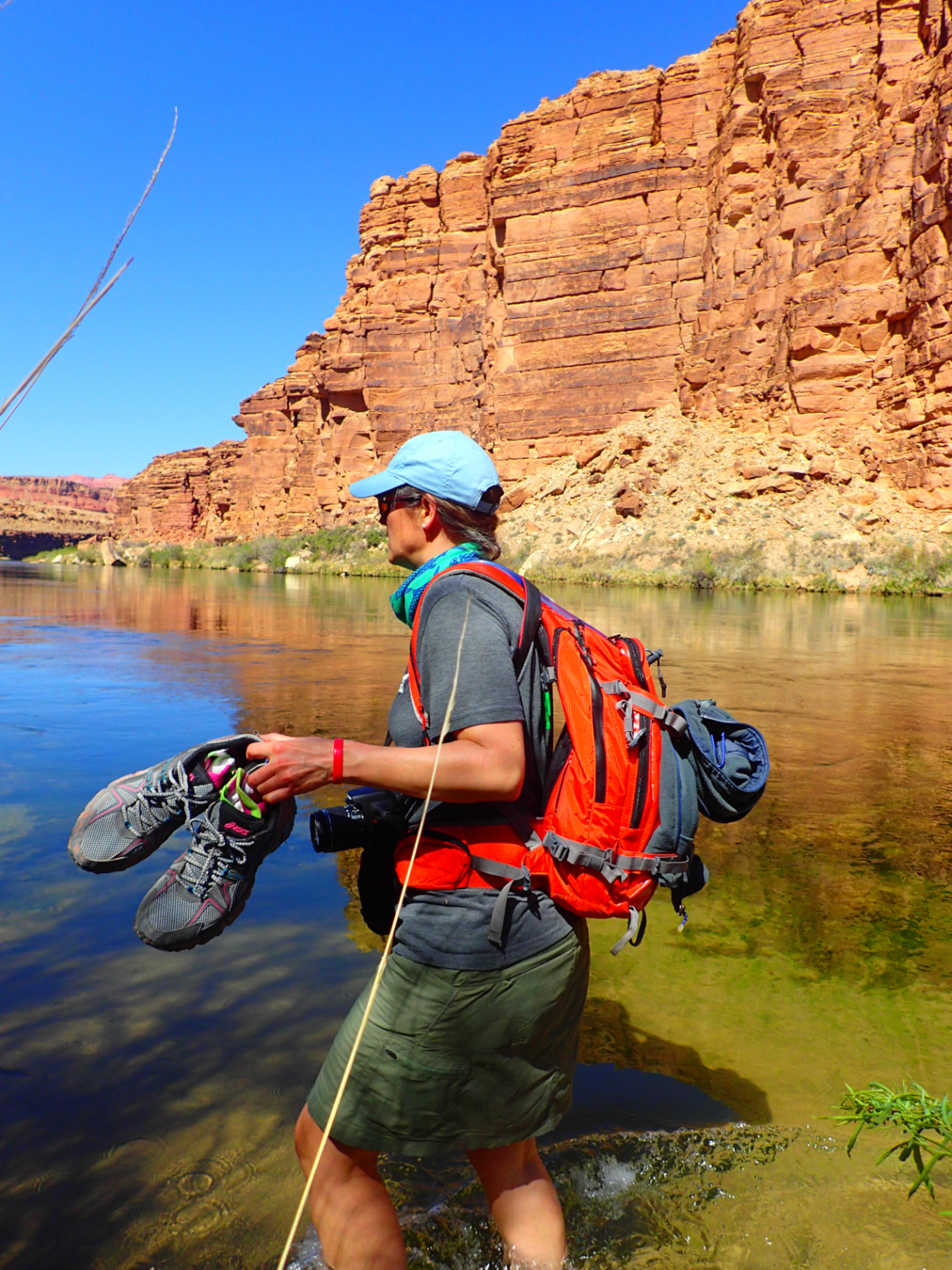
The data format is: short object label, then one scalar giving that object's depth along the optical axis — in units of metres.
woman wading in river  1.64
